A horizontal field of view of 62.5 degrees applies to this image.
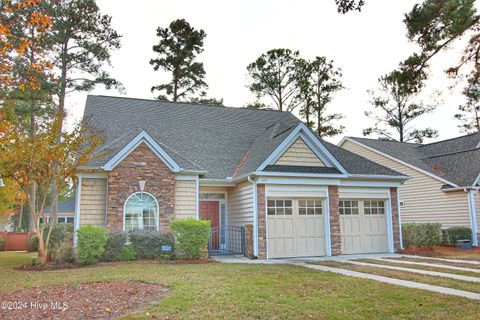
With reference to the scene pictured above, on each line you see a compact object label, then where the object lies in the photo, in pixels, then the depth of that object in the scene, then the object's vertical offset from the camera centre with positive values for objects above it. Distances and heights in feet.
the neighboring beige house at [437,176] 67.67 +7.58
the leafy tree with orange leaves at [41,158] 40.70 +6.94
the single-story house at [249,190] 48.08 +4.05
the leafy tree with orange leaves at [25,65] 43.80 +24.71
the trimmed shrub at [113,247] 43.41 -2.56
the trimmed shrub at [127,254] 43.62 -3.35
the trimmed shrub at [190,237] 44.52 -1.64
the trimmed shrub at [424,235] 57.47 -2.39
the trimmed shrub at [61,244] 42.50 -2.17
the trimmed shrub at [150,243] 44.52 -2.25
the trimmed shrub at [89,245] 41.50 -2.17
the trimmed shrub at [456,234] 65.10 -2.62
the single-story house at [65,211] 129.50 +4.31
